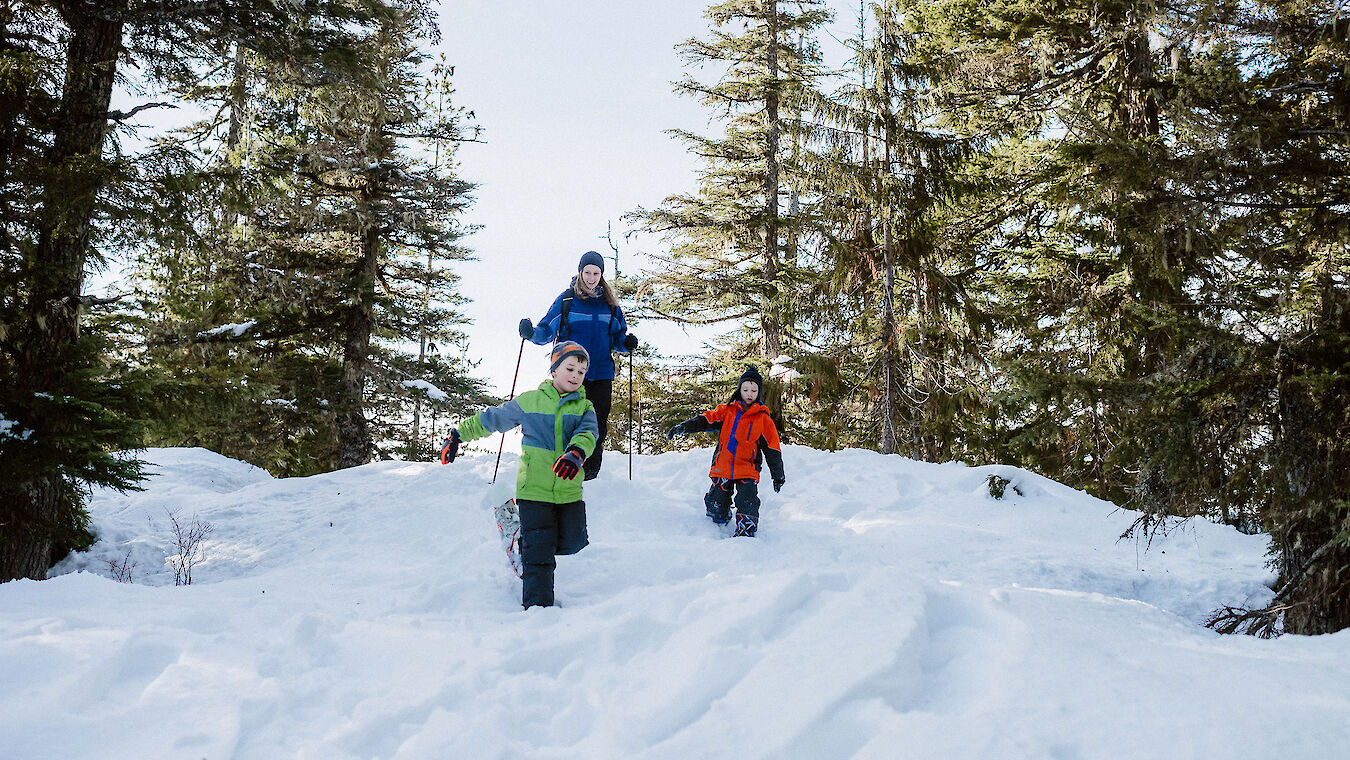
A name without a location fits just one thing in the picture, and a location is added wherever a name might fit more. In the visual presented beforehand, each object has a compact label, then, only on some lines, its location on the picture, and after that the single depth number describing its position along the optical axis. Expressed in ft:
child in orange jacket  28.40
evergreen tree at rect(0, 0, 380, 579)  21.65
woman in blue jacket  25.03
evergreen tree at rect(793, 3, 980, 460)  47.88
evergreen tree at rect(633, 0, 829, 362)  62.64
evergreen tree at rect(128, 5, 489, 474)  49.65
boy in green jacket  17.78
